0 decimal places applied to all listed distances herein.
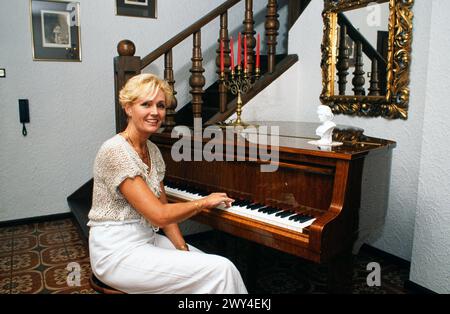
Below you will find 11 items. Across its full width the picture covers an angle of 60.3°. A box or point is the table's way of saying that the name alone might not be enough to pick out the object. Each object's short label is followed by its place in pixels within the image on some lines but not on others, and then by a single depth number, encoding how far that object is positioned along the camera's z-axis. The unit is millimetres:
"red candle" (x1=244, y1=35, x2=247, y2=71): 2375
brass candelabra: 2484
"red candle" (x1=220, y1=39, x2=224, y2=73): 2546
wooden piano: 1578
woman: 1414
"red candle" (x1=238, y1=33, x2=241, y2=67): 2324
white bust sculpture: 1821
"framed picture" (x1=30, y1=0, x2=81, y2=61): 3387
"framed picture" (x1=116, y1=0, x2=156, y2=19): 3673
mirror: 2488
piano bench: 1498
